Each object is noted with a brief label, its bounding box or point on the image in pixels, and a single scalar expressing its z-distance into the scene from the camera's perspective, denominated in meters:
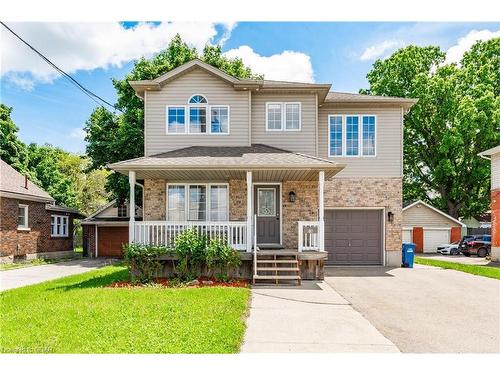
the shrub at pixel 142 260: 11.05
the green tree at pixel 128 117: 20.89
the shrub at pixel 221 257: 11.00
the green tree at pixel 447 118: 27.70
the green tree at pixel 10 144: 25.92
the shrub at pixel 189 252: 11.05
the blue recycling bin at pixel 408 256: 15.63
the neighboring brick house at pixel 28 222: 17.64
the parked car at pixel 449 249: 26.44
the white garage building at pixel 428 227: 28.59
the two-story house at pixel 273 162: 12.16
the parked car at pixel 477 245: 24.95
